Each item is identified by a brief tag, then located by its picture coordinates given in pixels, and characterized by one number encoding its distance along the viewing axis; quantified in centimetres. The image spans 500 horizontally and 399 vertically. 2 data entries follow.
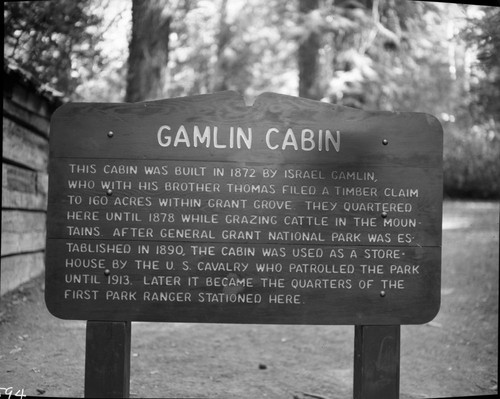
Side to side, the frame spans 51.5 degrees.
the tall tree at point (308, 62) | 916
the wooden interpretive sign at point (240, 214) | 298
